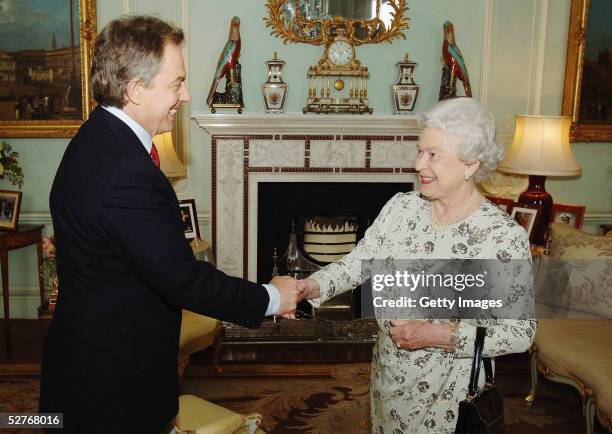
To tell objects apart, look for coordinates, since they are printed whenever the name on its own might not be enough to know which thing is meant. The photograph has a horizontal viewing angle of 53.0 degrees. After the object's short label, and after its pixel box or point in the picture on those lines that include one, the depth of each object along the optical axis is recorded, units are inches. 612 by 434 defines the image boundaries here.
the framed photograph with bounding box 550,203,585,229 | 178.1
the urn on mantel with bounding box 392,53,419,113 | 181.6
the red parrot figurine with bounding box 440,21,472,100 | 177.2
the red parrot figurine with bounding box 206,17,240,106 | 172.9
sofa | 119.3
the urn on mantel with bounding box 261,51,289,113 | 179.5
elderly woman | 72.0
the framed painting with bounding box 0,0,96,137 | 178.7
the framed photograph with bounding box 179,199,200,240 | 184.1
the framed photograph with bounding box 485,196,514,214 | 173.5
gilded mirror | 181.5
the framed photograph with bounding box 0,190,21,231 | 172.2
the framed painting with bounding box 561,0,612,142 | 186.5
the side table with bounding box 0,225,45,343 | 168.4
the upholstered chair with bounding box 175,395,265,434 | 90.2
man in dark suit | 60.1
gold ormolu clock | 182.7
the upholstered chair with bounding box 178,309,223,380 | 138.3
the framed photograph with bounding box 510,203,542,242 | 167.5
